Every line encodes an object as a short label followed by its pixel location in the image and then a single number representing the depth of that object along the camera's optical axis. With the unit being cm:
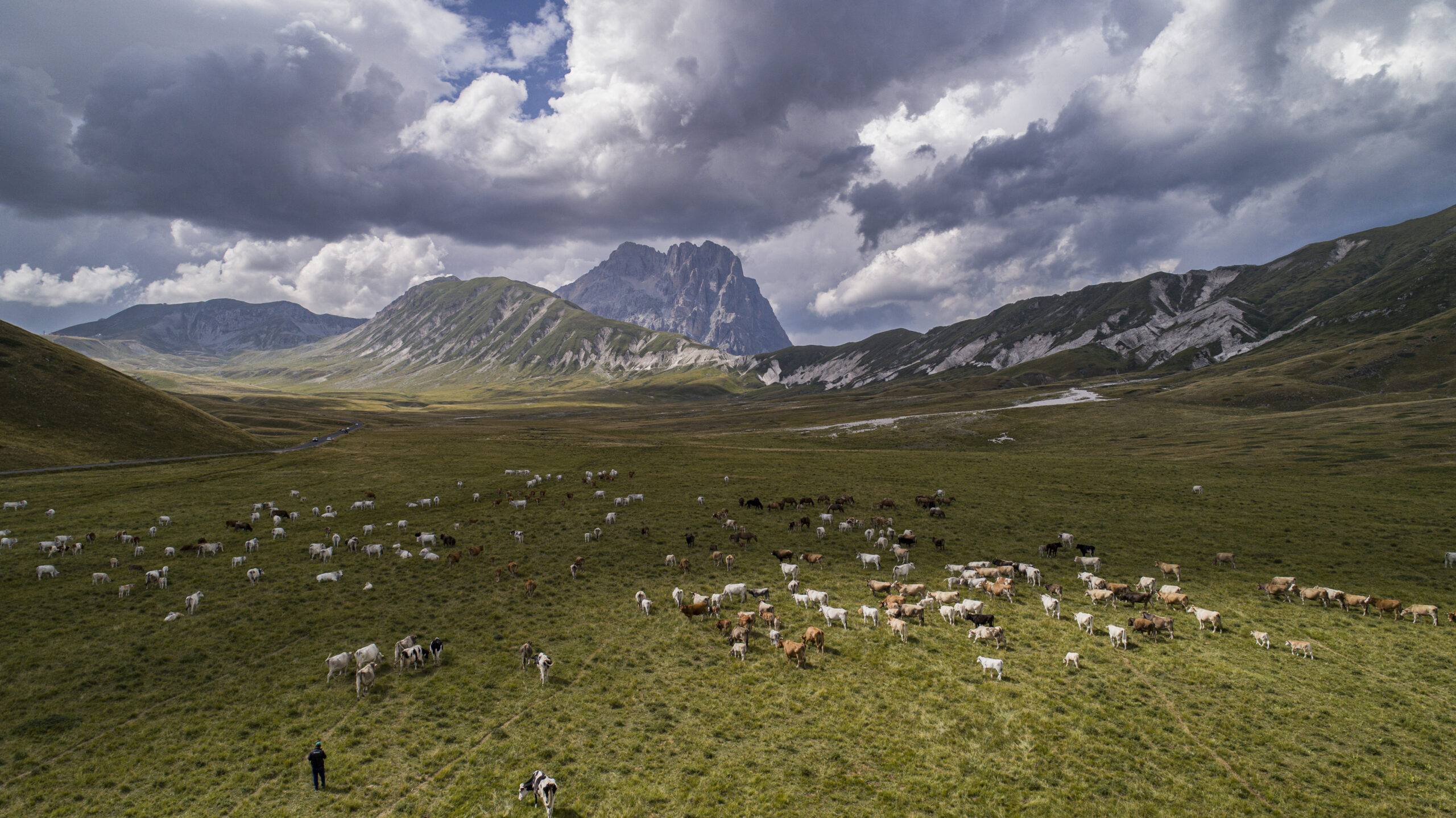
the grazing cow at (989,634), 2369
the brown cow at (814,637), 2336
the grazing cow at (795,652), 2220
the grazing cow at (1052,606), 2691
